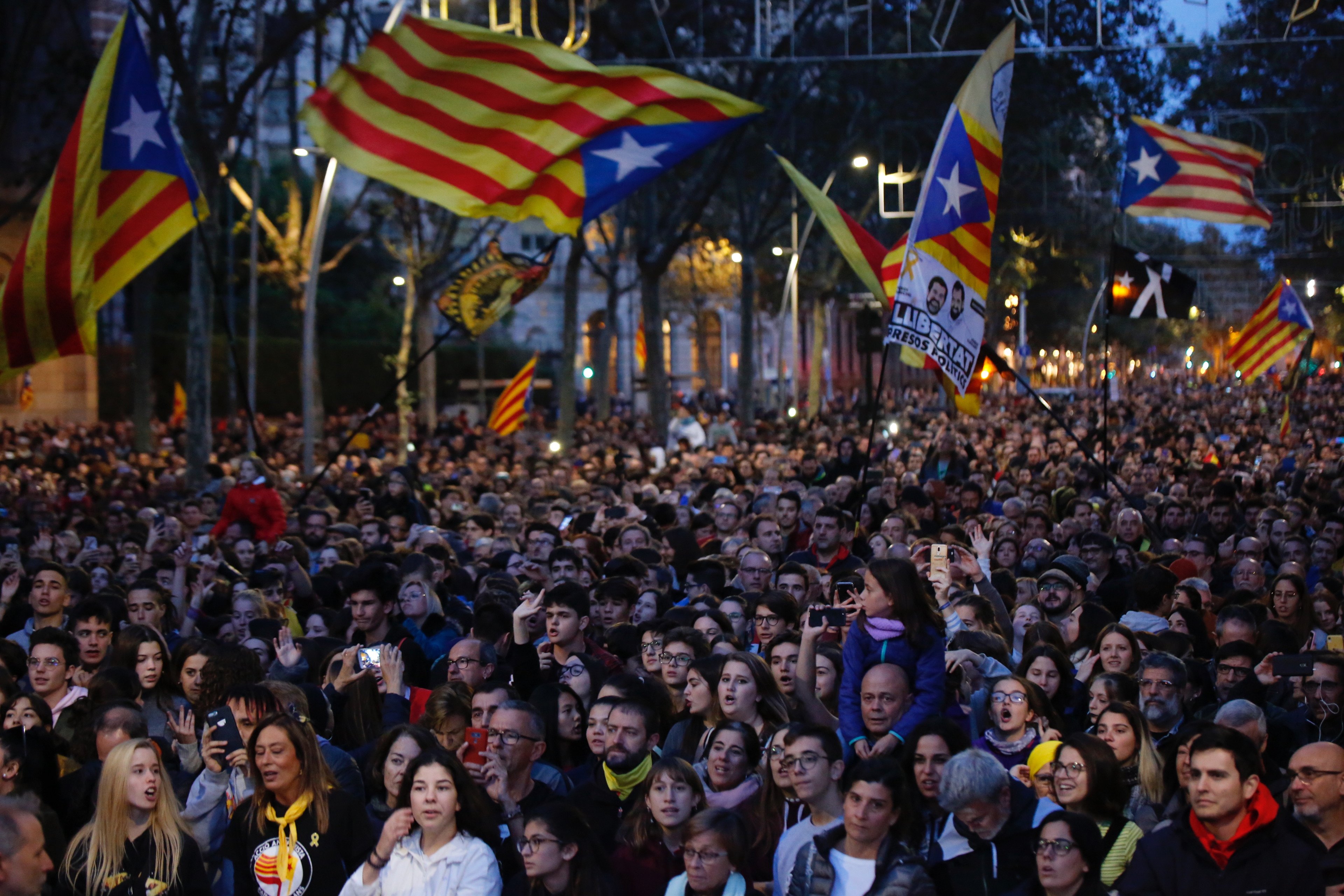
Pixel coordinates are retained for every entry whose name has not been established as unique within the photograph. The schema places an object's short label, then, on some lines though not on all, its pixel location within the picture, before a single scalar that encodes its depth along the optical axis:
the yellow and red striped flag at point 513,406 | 25.17
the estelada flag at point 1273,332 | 26.80
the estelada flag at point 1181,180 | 18.36
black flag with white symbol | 16.66
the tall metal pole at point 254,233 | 25.42
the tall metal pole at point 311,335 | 22.44
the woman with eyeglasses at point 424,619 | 9.17
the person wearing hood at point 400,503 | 15.69
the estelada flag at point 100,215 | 11.02
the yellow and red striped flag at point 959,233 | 10.86
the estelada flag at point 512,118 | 11.51
